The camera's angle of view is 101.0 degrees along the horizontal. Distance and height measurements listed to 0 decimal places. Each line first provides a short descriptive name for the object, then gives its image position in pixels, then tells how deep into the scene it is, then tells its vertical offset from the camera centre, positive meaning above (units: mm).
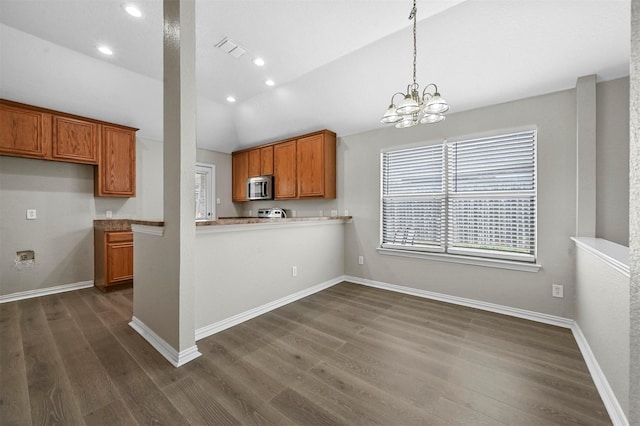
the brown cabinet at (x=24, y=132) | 3234 +1026
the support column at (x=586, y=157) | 2561 +528
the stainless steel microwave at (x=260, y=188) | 5145 +479
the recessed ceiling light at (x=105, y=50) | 3016 +1886
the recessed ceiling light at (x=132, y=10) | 2391 +1865
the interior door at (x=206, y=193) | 5730 +412
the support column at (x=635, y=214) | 652 -8
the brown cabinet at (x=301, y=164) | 4387 +858
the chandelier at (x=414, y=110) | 1884 +749
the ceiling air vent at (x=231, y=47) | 2863 +1848
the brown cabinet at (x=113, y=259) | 3810 -698
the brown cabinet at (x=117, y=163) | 4012 +762
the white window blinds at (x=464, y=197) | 3010 +179
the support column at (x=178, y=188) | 2055 +189
